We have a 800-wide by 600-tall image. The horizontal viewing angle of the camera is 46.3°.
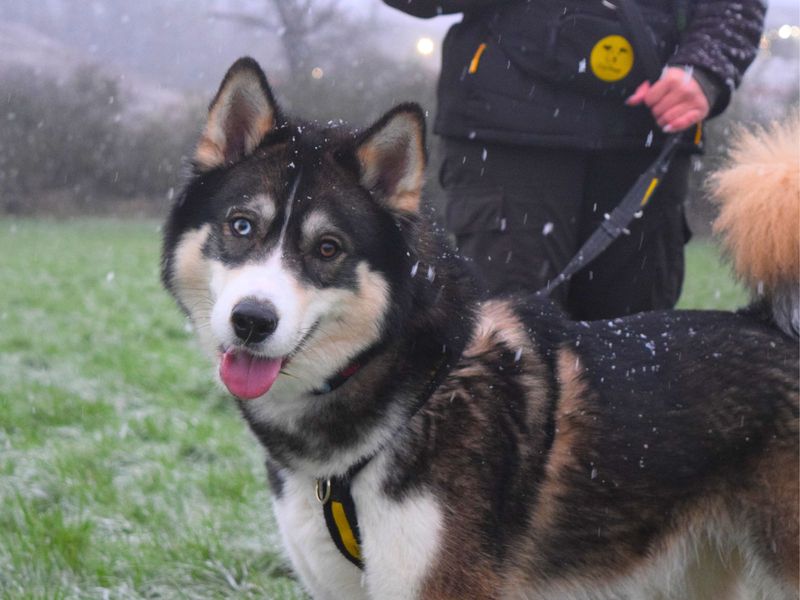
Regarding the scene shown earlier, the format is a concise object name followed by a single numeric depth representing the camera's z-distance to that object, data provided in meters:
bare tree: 24.92
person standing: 3.02
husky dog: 2.19
